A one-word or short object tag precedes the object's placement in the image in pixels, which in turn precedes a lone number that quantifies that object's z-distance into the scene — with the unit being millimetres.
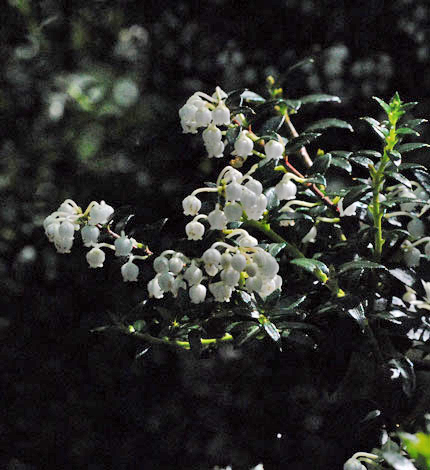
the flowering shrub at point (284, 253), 727
